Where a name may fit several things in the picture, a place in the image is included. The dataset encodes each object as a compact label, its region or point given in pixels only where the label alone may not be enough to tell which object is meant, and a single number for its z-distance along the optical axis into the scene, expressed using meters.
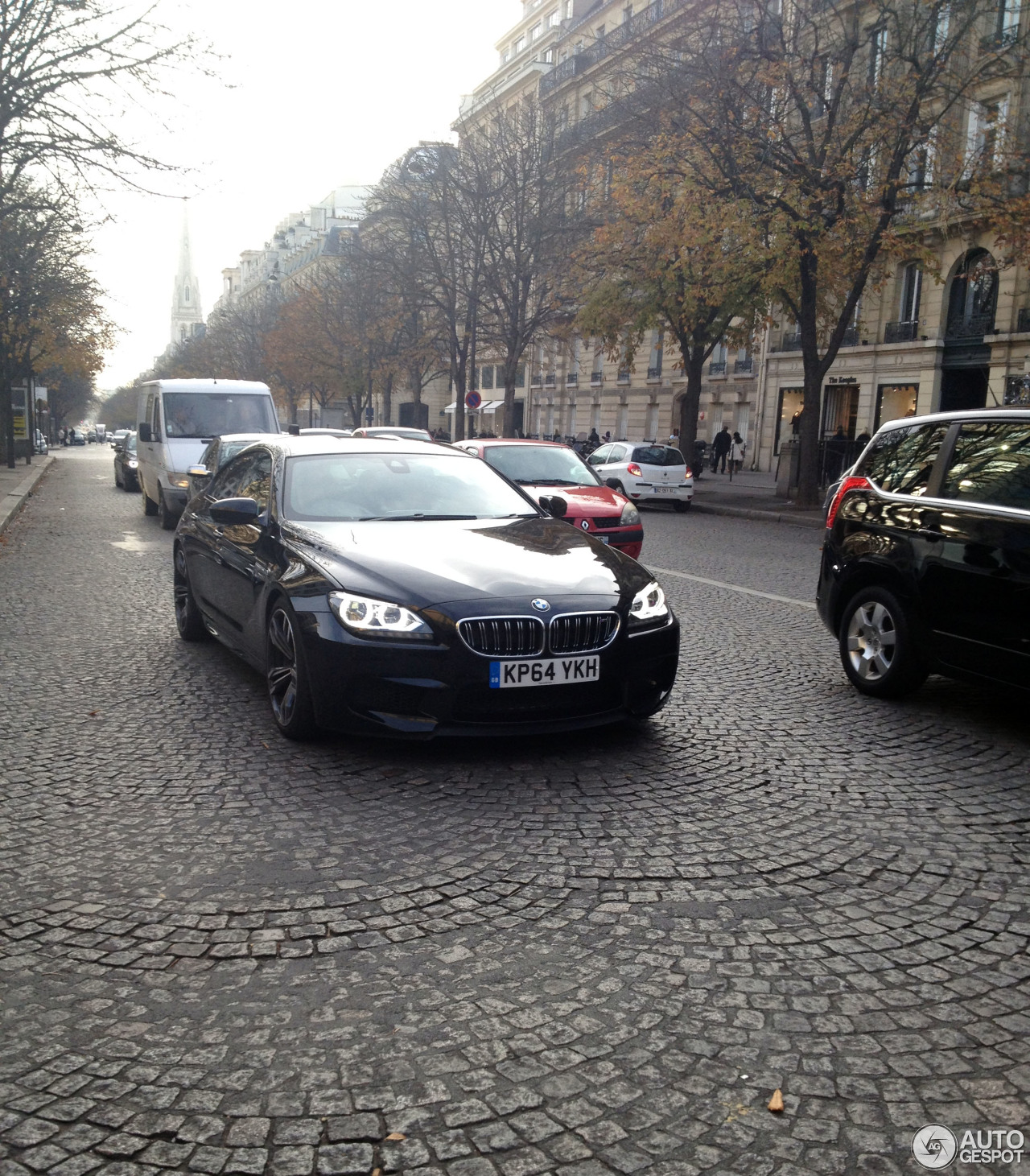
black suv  5.68
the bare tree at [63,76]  17.19
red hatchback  12.53
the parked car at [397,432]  22.74
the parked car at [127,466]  27.23
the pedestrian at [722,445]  40.44
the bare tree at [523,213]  35.31
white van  17.08
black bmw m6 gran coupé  4.94
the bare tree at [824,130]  20.30
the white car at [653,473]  24.47
